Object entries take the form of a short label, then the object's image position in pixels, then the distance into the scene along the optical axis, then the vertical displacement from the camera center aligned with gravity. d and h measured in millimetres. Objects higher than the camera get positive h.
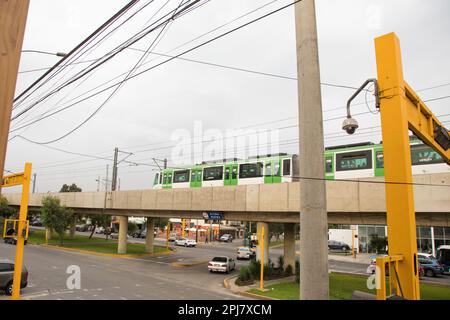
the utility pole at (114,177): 38291 +4298
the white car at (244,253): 43125 -4445
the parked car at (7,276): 15289 -2644
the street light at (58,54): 9770 +4534
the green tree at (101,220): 55375 -589
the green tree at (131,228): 72500 -2364
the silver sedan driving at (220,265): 28172 -3795
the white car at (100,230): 83800 -3453
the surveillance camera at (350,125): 7079 +1877
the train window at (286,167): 28889 +4198
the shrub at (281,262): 27206 -3424
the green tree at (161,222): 66362 -998
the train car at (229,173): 29939 +4469
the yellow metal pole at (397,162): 7535 +1301
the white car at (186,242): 58728 -4261
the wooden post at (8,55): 1738 +807
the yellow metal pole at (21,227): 10781 -365
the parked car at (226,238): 79062 -4609
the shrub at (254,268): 23878 -3444
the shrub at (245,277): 23141 -3901
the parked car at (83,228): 86188 -2943
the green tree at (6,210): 52047 +813
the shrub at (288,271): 26672 -4015
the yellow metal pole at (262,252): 20125 -1946
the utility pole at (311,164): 4125 +683
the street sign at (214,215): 27078 +182
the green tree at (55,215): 40656 +104
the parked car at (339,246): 59406 -4628
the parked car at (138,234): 76250 -3893
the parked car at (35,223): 91262 -1906
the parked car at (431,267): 31484 -4297
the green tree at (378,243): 46938 -3205
